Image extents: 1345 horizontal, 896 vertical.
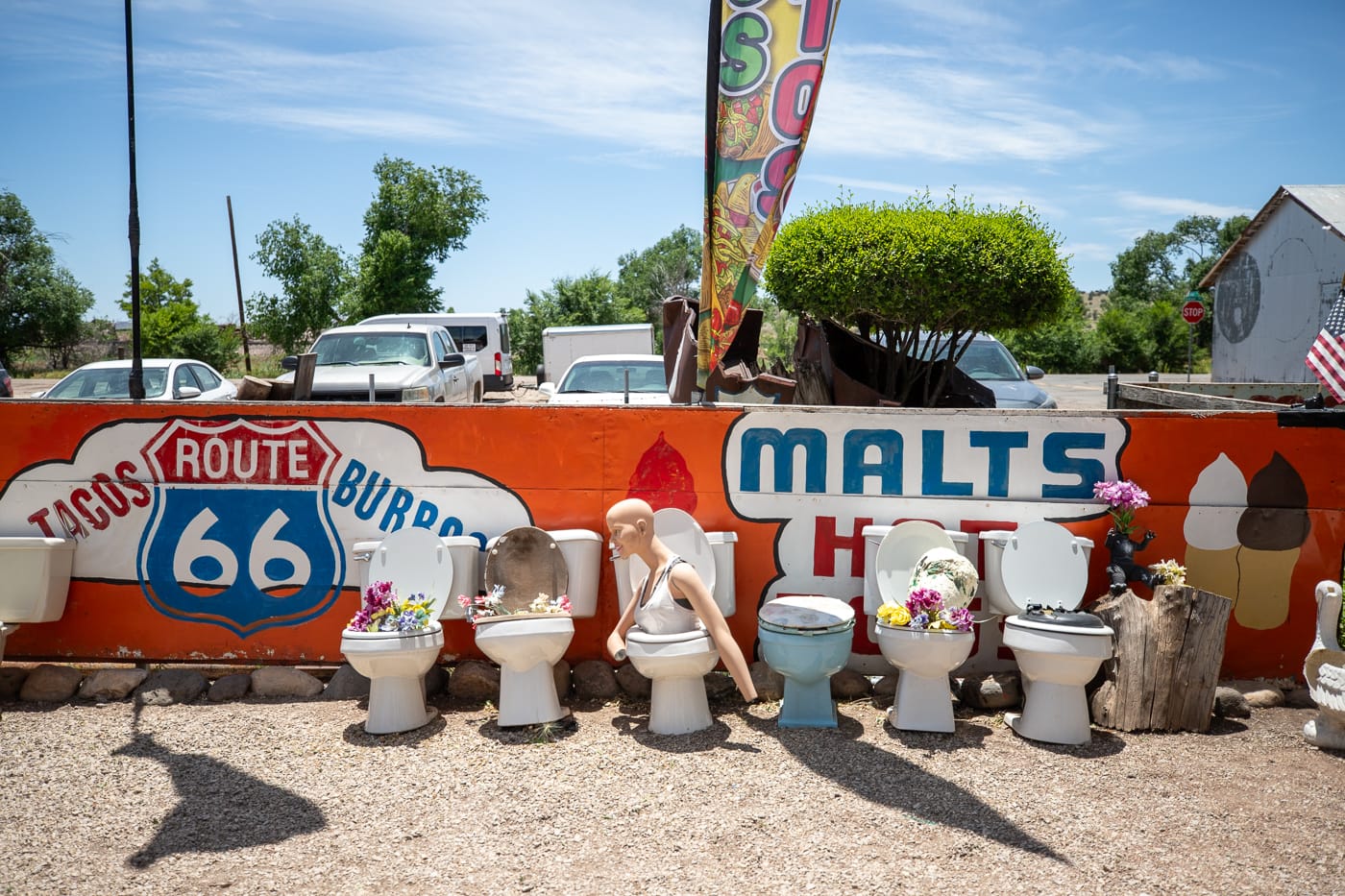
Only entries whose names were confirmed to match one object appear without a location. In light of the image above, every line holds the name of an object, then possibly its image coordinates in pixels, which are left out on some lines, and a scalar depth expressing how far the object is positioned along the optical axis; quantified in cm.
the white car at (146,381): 1249
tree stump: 520
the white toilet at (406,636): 511
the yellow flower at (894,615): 518
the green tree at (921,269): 979
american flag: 639
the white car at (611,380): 1221
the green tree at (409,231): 3528
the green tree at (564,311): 4250
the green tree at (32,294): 4003
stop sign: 2862
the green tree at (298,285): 3334
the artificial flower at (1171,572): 546
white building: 2864
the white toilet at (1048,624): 503
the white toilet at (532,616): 519
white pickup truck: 1183
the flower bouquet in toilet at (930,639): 511
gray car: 1162
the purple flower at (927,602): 518
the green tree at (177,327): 3381
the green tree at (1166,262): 7294
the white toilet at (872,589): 567
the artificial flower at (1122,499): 562
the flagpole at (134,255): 956
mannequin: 505
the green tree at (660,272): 5962
